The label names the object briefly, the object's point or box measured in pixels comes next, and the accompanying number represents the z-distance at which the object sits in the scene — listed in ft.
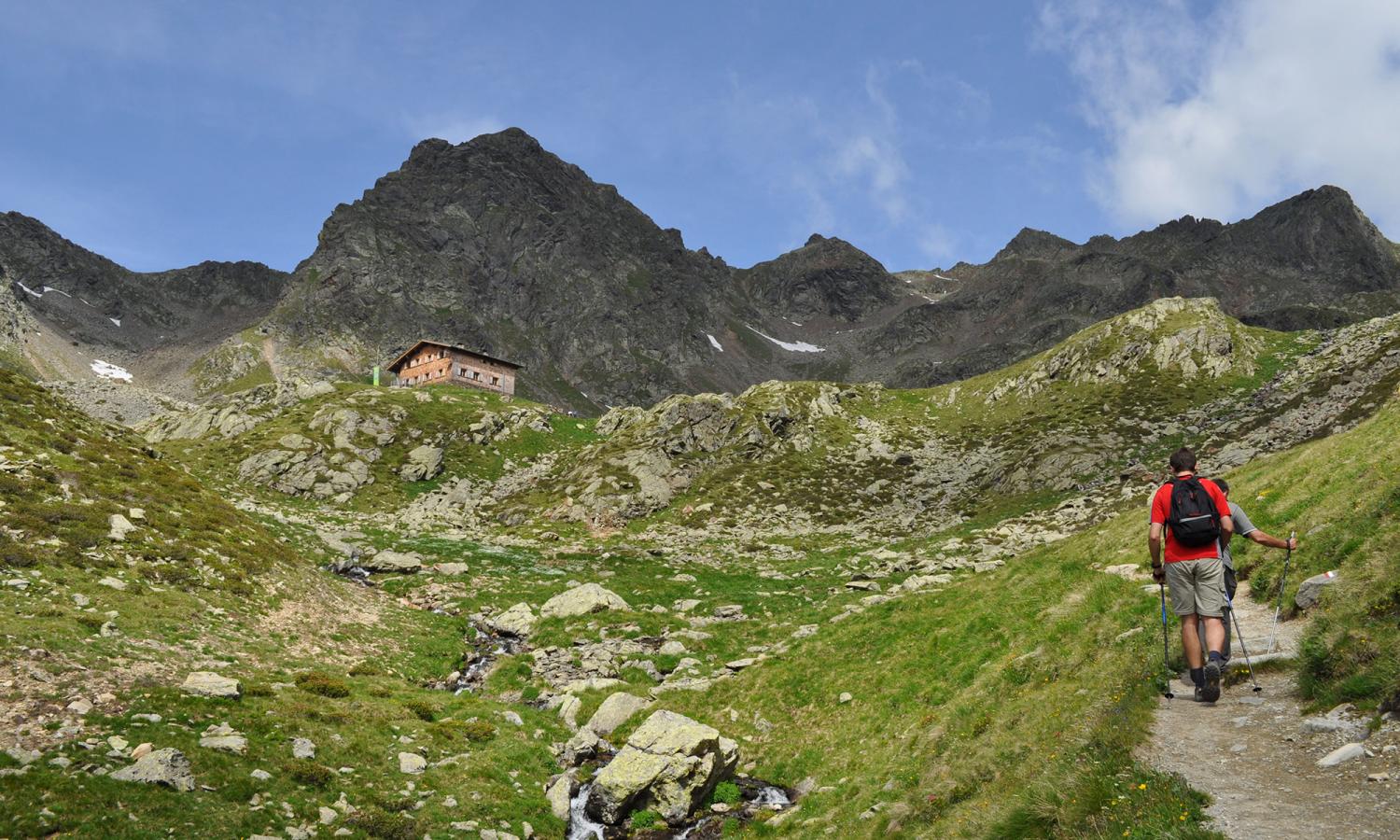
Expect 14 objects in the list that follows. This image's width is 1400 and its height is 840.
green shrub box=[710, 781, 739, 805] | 63.26
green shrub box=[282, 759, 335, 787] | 56.95
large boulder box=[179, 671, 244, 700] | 65.26
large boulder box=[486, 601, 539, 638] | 113.91
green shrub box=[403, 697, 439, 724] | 76.59
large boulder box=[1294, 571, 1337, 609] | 45.84
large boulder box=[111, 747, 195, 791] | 50.24
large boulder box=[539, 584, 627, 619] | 118.11
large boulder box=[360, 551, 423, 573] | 144.46
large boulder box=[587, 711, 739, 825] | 61.77
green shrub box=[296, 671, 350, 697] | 75.05
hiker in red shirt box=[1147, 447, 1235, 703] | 38.68
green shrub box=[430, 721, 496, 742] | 72.49
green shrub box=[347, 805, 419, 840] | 53.78
